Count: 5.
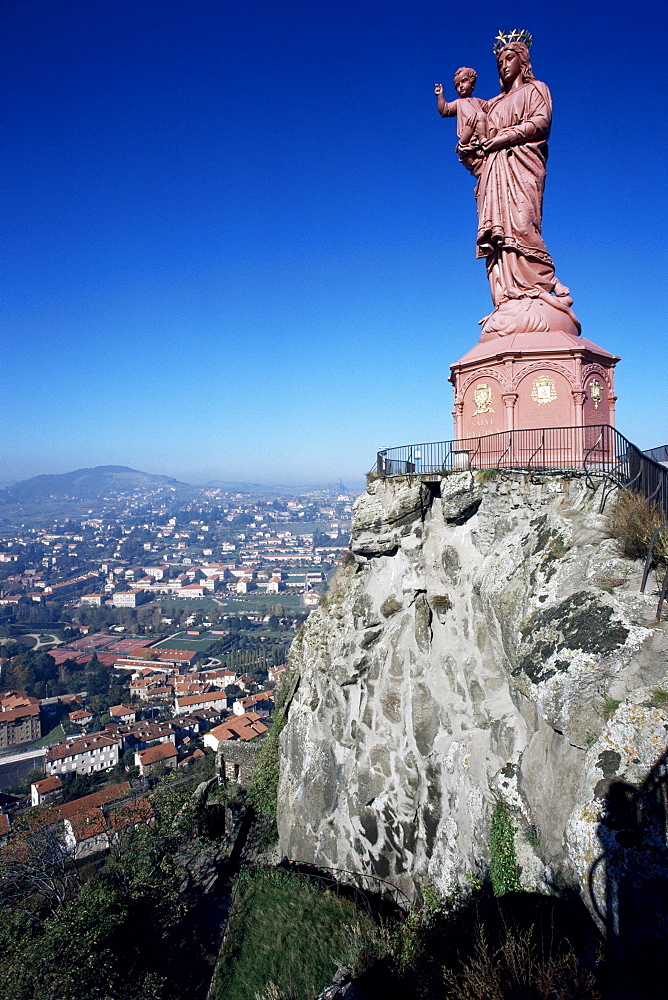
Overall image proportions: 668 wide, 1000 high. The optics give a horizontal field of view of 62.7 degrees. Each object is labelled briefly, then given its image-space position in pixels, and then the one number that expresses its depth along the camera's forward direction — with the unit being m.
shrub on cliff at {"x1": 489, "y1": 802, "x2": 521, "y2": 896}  7.25
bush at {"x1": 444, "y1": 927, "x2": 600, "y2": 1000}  4.57
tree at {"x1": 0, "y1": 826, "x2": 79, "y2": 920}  10.53
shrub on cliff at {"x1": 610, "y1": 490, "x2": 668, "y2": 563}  6.39
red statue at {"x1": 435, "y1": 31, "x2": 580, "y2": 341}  11.52
